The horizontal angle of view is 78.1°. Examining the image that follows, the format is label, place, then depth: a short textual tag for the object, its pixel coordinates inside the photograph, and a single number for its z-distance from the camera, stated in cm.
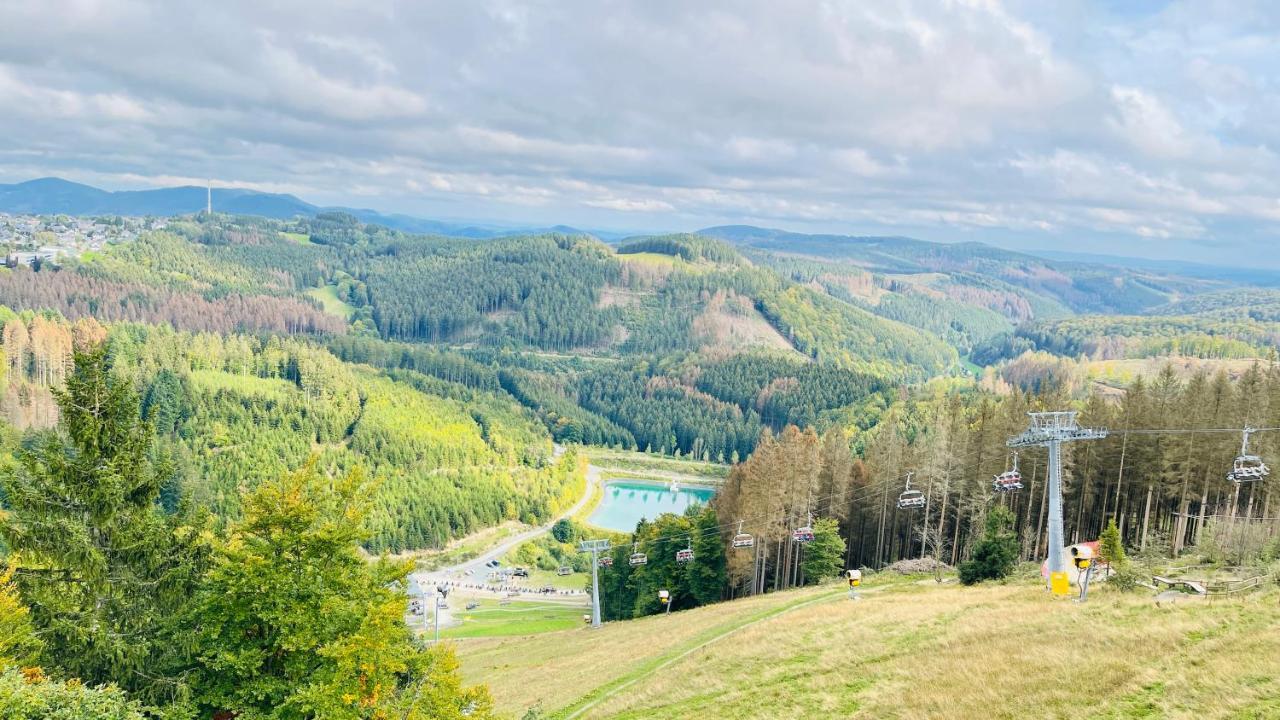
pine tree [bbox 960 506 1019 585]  5462
